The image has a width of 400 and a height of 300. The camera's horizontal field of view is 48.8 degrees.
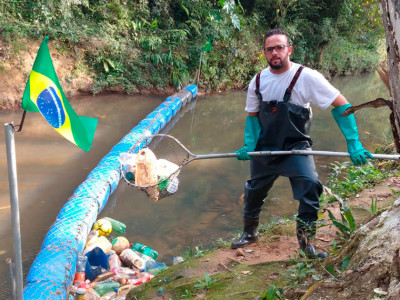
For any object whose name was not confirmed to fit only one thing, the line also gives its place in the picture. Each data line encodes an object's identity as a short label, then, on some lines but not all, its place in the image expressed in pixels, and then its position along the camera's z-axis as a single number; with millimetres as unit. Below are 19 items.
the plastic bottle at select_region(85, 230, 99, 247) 5017
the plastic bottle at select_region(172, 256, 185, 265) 4907
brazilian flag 2570
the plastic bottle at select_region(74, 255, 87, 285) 4441
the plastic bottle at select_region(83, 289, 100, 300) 4152
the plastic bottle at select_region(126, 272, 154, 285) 4459
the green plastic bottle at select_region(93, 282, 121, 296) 4316
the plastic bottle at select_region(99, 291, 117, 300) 4194
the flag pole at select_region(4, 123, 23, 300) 2388
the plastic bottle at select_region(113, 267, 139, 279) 4563
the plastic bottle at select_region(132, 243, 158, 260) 5109
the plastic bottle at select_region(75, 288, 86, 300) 4160
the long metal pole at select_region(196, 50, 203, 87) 14783
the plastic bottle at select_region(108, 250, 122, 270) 4762
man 3508
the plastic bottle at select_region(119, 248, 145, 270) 4785
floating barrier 3965
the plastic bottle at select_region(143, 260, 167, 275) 4793
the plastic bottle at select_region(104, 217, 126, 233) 5609
